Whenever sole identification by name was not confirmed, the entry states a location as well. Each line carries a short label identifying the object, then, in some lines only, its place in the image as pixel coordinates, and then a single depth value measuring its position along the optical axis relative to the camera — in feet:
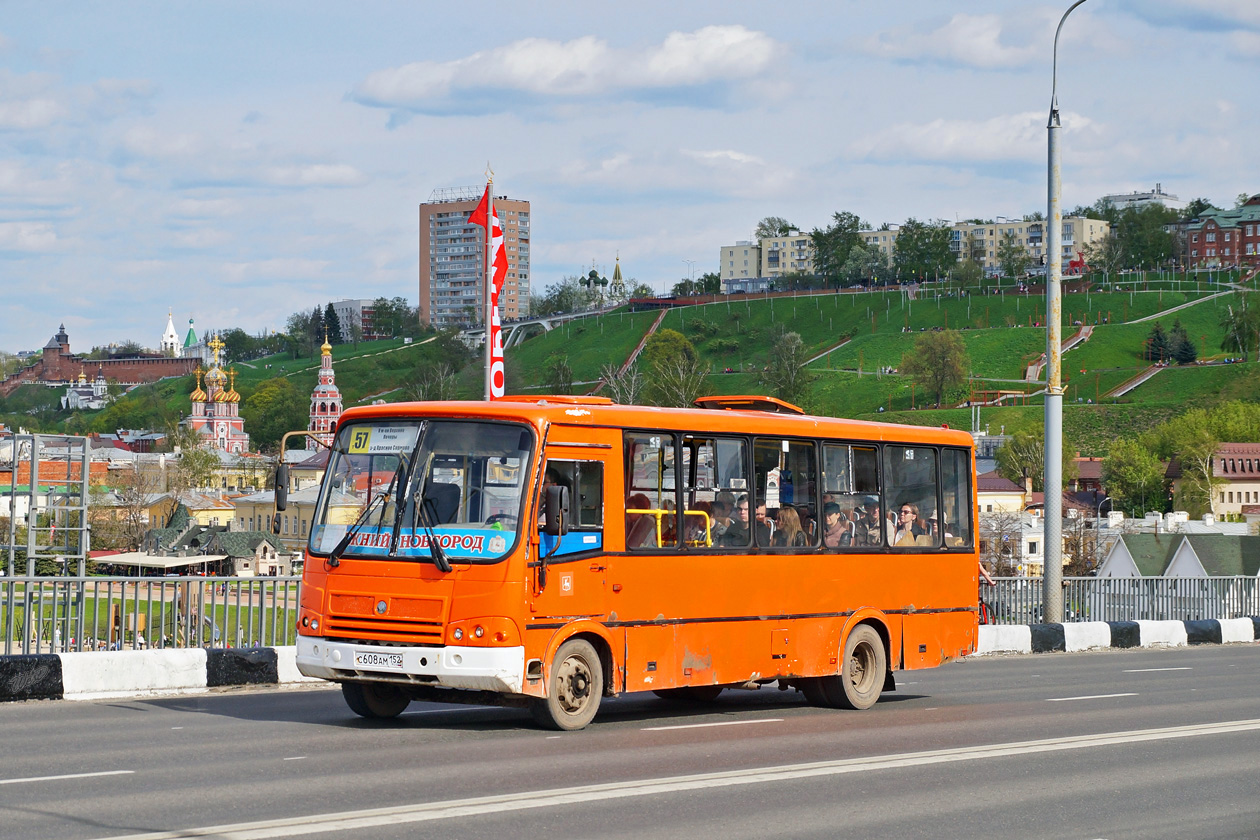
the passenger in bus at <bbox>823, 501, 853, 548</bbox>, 52.37
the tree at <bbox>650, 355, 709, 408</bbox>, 424.99
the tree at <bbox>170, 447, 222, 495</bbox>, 490.90
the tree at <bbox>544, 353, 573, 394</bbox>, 518.17
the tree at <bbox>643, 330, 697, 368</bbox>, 553.64
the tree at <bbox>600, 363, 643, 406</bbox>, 460.63
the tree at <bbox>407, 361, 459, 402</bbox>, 536.42
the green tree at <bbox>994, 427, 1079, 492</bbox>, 409.28
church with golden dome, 603.26
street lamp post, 81.30
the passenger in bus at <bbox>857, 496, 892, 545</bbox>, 53.98
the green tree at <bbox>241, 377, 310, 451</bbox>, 643.04
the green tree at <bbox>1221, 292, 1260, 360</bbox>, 517.96
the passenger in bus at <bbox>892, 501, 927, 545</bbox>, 55.67
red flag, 72.69
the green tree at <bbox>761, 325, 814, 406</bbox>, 492.54
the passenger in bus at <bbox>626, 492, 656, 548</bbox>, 44.96
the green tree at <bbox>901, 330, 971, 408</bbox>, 483.51
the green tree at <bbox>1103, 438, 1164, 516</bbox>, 401.29
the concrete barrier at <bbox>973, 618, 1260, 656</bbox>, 84.99
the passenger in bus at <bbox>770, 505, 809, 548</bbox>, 50.55
